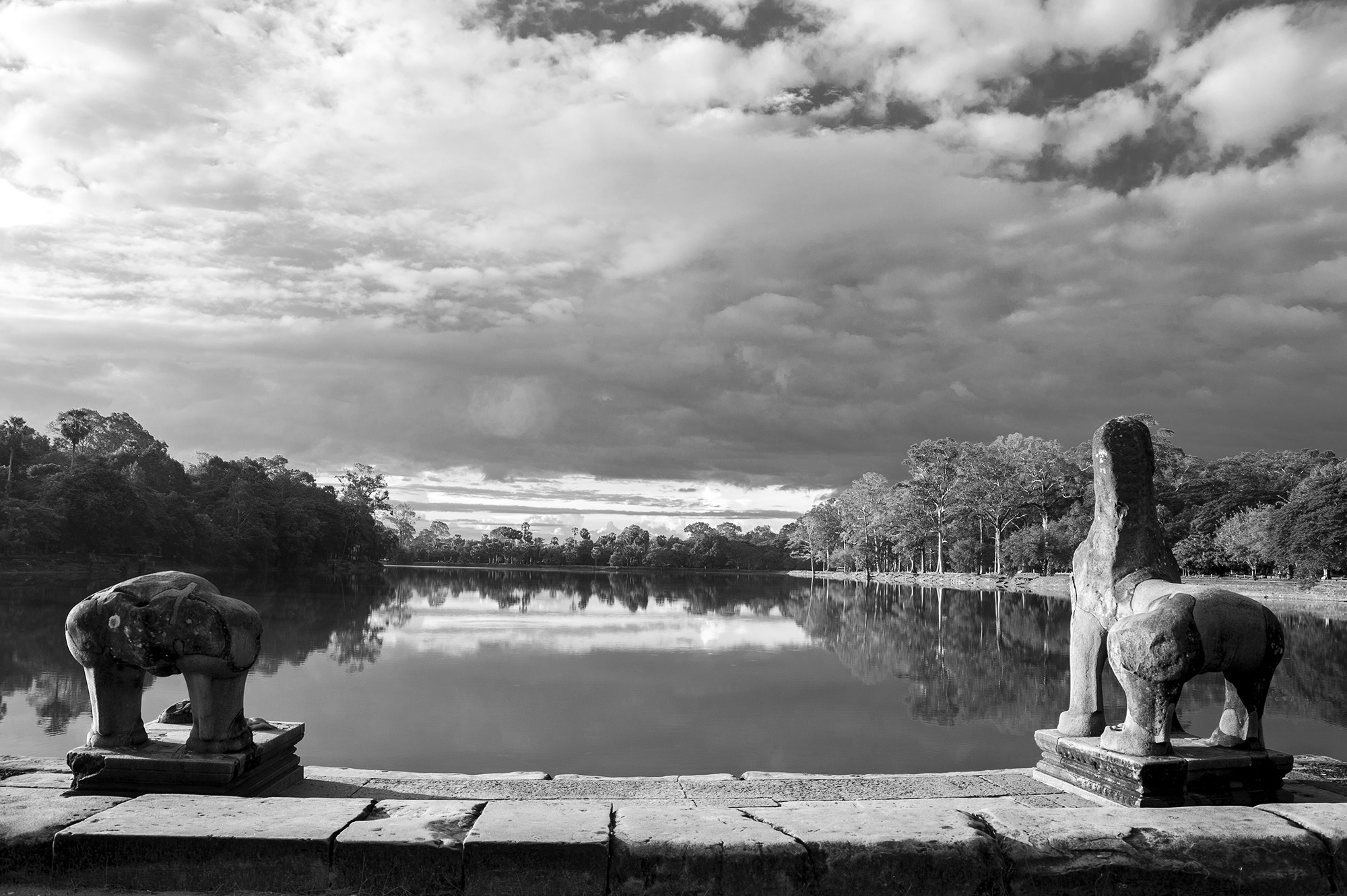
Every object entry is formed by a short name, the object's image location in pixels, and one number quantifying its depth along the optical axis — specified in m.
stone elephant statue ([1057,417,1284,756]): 4.90
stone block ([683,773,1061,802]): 5.63
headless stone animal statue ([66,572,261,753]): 4.88
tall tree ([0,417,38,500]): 52.94
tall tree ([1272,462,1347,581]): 42.22
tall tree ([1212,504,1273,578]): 45.62
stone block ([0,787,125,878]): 3.66
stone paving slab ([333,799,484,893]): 3.55
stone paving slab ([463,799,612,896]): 3.52
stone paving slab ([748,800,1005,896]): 3.56
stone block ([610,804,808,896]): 3.50
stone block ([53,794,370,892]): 3.61
